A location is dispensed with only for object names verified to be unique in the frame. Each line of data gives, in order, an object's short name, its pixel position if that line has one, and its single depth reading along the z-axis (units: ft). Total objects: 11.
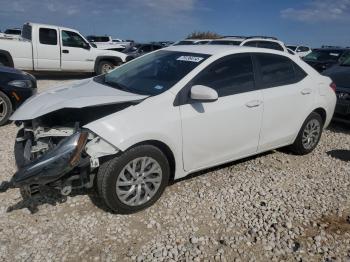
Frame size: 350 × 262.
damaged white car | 11.38
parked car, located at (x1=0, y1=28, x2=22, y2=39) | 78.65
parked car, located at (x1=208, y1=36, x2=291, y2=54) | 40.93
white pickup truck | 38.13
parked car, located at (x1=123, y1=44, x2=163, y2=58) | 60.44
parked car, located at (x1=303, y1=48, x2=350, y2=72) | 46.96
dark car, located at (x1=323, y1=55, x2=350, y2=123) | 23.49
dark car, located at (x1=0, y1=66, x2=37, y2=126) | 21.40
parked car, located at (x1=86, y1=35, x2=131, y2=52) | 93.20
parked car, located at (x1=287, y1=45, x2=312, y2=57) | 82.58
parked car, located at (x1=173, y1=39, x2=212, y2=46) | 46.70
